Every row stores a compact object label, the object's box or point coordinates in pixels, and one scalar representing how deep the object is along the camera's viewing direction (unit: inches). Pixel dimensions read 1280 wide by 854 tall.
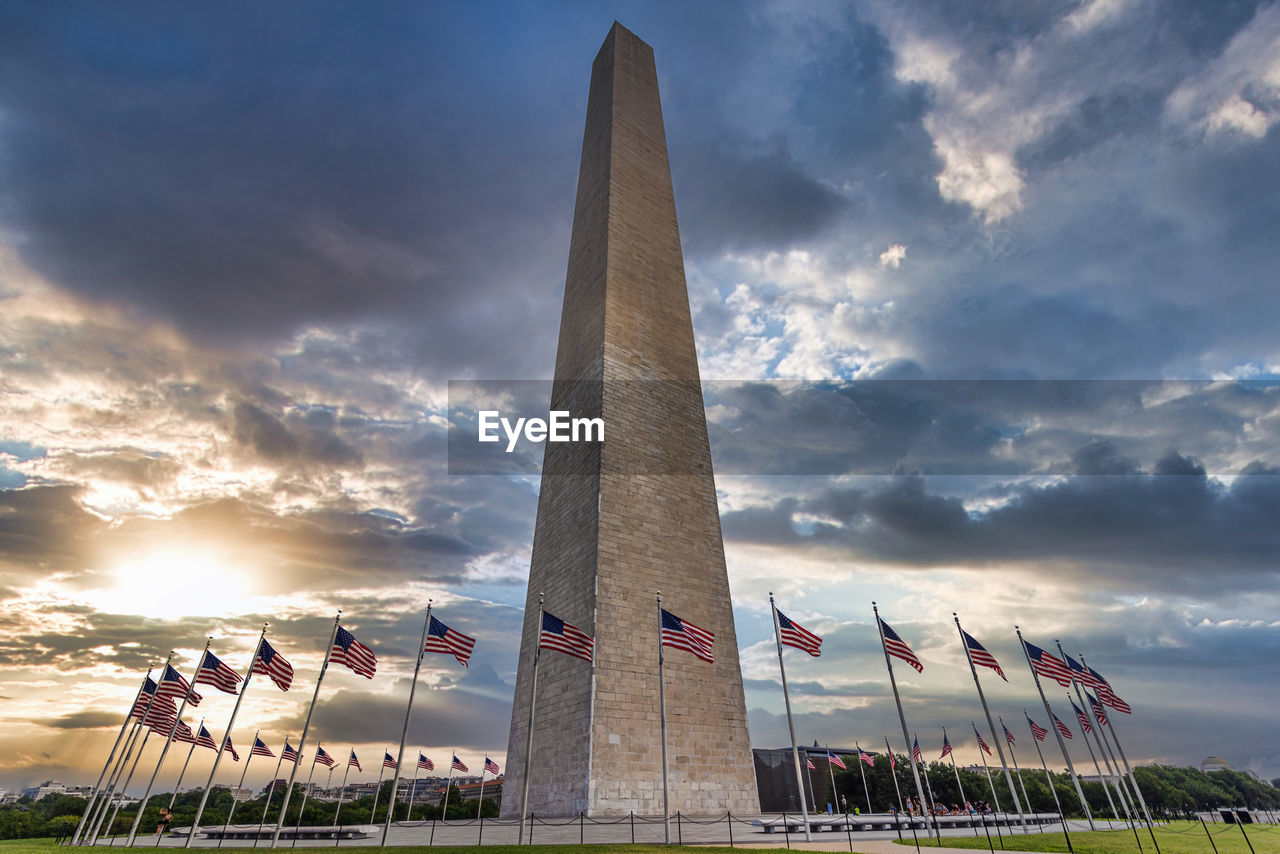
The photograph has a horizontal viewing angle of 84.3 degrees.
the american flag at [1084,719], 1128.3
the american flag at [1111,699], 977.7
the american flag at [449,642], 730.8
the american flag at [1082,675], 890.2
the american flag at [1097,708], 1011.9
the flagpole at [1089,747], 1130.7
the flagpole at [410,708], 658.6
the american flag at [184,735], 936.3
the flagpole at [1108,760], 1018.7
